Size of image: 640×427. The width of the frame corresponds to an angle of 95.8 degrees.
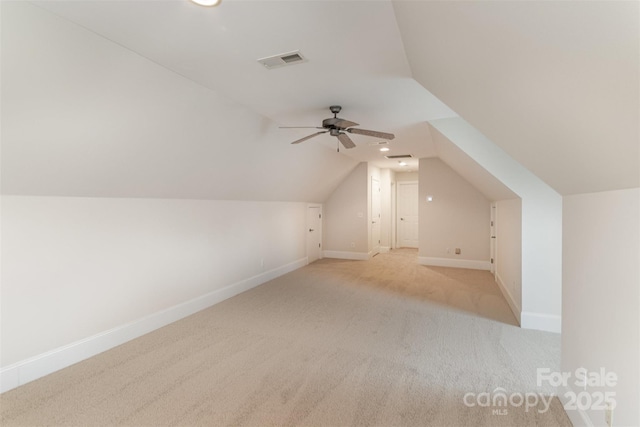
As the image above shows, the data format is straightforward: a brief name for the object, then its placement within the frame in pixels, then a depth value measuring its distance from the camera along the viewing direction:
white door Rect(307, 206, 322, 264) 7.23
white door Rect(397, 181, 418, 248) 9.37
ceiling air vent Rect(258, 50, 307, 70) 2.28
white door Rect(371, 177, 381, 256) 7.93
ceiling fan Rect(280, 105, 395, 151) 3.22
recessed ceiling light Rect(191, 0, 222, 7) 1.62
